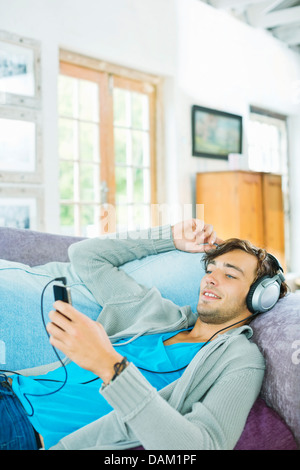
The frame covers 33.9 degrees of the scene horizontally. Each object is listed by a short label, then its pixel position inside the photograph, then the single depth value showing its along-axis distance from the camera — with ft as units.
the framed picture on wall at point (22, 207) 10.40
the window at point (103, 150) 12.26
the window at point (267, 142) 18.44
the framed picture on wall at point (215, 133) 15.17
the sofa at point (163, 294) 3.44
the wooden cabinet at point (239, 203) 14.17
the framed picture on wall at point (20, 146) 10.36
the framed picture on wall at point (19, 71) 10.28
